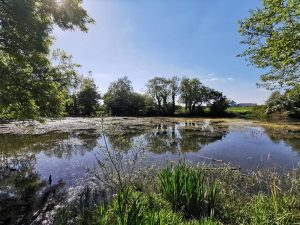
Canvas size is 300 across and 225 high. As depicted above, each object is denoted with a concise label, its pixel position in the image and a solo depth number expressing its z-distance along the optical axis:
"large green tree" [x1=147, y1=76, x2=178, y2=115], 65.44
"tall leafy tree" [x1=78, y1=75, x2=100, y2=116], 57.90
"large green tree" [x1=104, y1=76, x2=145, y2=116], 60.59
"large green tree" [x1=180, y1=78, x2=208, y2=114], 63.62
